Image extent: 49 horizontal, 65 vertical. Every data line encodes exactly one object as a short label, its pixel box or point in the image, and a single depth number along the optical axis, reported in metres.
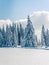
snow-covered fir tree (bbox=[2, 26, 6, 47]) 95.31
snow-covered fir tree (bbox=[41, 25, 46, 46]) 95.31
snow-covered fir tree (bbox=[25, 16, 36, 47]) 73.12
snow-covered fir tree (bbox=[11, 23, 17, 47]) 93.06
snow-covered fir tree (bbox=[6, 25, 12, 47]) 92.77
